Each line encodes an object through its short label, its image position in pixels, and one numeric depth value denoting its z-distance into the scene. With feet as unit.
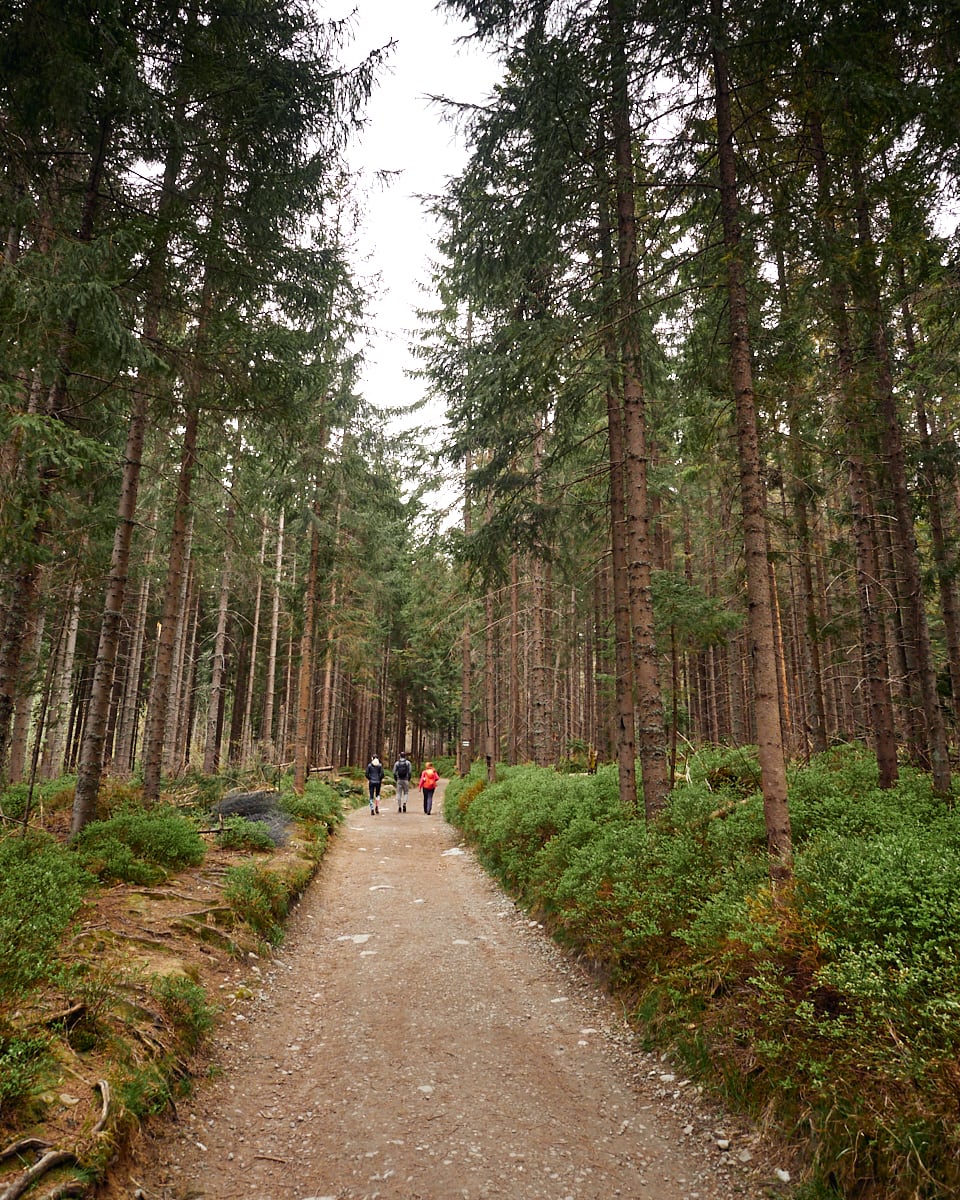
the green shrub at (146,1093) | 11.83
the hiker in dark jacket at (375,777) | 74.33
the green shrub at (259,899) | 24.61
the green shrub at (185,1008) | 15.34
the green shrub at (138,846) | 24.11
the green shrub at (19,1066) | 9.84
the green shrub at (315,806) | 47.08
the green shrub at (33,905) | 13.24
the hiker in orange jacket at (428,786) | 70.44
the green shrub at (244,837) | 33.76
